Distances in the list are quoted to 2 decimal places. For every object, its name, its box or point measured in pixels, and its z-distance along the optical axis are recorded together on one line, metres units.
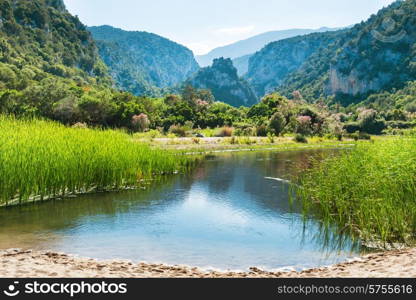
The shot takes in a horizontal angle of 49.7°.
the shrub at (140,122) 50.50
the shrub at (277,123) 56.75
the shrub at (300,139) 50.97
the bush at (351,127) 70.98
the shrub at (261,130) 56.42
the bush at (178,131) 50.64
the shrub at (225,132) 53.56
